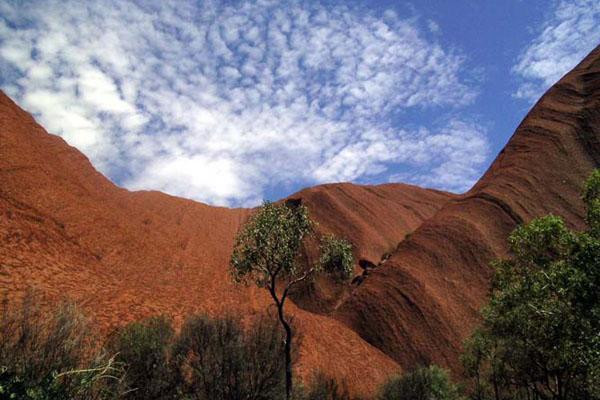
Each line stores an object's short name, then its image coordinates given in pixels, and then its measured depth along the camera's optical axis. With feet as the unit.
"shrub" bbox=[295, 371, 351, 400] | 78.96
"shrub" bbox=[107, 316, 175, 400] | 62.69
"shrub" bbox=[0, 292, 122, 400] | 22.91
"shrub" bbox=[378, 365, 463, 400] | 90.74
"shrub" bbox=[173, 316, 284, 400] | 63.05
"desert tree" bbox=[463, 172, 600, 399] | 37.70
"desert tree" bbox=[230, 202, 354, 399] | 71.61
